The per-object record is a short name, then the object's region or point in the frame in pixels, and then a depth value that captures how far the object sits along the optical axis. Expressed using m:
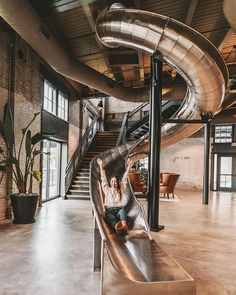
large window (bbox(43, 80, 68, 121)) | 7.31
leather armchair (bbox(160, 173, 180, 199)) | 8.55
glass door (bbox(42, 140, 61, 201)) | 7.52
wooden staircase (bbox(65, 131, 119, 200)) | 7.79
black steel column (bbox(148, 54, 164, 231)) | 4.72
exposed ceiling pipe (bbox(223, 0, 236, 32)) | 2.88
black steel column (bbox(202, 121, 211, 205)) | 5.32
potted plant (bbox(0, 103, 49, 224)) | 4.66
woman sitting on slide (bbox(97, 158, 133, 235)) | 3.30
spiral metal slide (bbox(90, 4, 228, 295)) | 2.02
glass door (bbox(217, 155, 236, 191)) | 11.60
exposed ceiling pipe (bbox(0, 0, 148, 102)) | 3.43
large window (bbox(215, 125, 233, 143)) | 11.66
